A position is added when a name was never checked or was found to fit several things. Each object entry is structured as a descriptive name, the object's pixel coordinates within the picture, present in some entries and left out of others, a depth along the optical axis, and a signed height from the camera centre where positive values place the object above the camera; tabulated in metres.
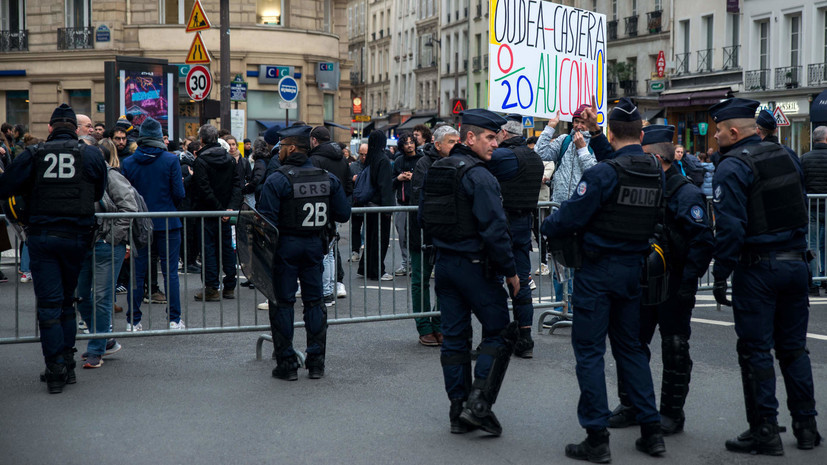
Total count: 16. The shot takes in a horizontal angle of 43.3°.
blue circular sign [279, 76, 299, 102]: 20.58 +2.03
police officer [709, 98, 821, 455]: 5.84 -0.41
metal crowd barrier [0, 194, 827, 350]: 8.70 -1.15
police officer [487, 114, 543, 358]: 8.57 -0.14
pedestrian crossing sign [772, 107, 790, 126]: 27.28 +2.00
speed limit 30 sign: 17.27 +1.80
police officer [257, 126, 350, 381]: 7.60 -0.30
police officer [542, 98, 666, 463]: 5.67 -0.43
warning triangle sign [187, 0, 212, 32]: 16.80 +2.76
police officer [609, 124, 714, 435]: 6.06 -0.50
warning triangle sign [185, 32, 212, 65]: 16.69 +2.20
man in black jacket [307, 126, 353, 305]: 10.60 +0.29
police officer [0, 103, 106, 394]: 7.27 -0.17
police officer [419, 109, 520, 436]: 6.05 -0.44
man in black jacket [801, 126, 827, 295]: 12.02 +0.15
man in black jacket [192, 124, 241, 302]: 12.11 +0.05
